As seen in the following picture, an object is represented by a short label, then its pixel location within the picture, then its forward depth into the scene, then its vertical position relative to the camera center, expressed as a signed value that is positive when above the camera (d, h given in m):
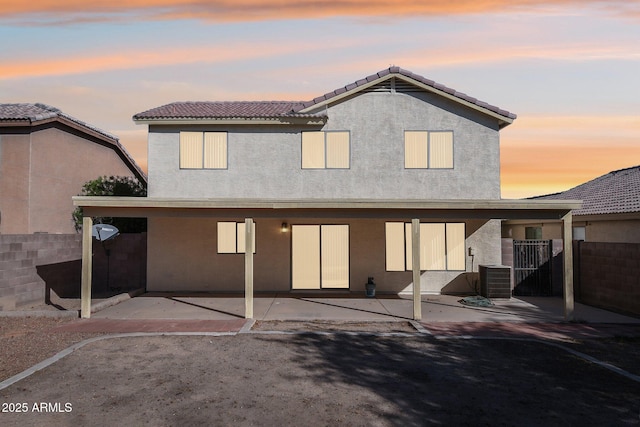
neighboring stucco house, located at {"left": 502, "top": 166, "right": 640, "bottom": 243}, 14.52 +0.68
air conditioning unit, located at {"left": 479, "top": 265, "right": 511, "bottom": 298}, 13.20 -1.62
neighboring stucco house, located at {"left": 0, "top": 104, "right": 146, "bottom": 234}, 15.05 +2.76
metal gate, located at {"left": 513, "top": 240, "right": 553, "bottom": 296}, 14.27 -1.42
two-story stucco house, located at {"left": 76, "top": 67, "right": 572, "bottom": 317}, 14.14 +1.92
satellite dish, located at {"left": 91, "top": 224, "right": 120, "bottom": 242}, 14.18 +0.01
